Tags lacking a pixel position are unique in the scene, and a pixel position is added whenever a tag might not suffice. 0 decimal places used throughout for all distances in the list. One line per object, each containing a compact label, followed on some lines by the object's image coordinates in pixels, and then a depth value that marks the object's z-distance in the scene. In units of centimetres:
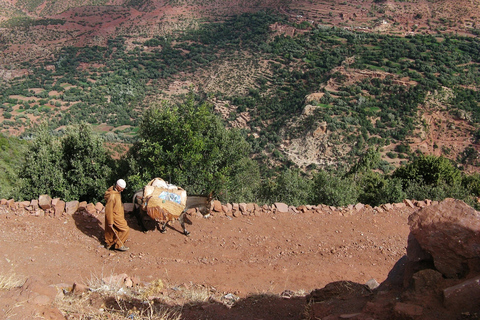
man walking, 741
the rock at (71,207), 860
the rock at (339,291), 552
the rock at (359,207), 1035
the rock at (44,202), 855
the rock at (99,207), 880
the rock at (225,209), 955
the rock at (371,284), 623
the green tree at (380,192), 1384
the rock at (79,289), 549
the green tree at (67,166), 994
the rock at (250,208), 968
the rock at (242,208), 964
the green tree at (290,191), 1474
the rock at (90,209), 870
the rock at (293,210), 992
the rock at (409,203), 1090
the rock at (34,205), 856
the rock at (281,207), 988
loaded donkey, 764
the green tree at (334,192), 1313
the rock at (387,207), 1056
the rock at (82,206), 873
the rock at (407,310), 348
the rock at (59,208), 855
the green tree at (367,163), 2523
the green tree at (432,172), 1700
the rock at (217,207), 946
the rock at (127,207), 897
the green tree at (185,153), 1027
